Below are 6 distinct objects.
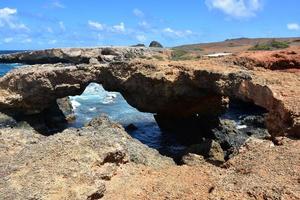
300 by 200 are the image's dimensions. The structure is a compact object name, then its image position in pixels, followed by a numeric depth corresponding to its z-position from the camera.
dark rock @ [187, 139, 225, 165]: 11.93
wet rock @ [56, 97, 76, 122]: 19.68
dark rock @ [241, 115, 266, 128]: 17.95
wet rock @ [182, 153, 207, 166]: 10.03
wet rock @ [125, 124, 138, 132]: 18.08
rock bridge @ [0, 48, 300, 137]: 13.26
